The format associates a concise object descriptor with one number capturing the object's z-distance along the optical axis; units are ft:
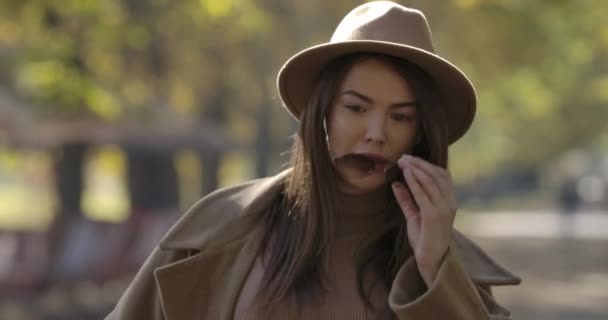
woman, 14.19
